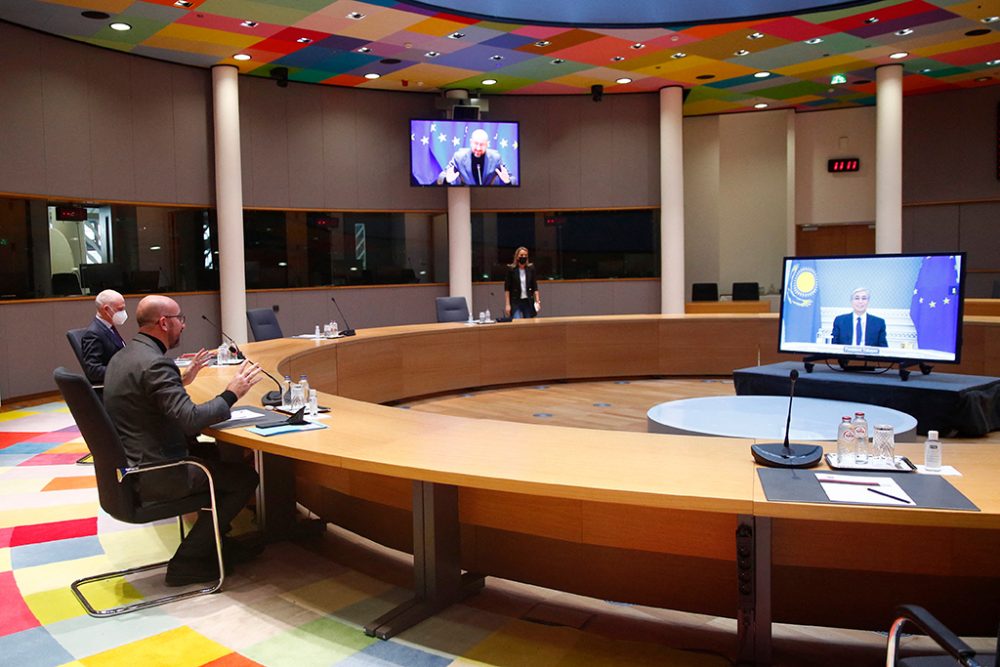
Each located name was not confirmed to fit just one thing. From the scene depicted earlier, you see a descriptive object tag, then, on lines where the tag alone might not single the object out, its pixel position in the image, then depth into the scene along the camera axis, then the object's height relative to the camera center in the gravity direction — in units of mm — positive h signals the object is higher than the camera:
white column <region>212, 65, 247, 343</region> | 9781 +1026
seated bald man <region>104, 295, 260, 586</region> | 3145 -561
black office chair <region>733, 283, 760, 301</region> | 11875 -305
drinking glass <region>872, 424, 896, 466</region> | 2602 -574
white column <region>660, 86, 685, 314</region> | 11742 +1103
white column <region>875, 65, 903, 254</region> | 10586 +1489
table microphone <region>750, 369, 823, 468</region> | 2557 -610
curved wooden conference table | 2383 -860
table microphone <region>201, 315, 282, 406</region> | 3902 -594
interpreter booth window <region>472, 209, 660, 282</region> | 12539 +482
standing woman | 8938 -180
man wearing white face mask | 5219 -373
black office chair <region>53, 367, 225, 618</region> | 2984 -756
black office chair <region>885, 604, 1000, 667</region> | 1483 -725
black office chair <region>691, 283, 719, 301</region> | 12445 -325
